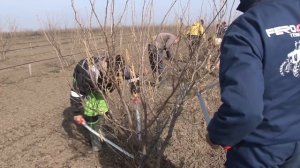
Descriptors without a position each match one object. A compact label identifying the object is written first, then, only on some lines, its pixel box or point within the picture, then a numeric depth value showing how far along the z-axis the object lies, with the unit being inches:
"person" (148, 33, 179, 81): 77.0
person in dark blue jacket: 33.9
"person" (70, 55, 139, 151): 74.1
